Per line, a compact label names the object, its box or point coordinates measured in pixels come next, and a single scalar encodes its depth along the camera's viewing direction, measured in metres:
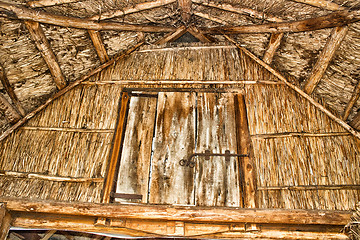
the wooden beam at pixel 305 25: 2.92
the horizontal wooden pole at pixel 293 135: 3.30
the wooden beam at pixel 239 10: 3.48
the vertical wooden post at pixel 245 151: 3.00
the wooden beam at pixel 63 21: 3.08
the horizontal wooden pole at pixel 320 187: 2.96
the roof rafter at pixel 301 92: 3.28
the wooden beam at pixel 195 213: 2.69
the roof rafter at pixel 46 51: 3.32
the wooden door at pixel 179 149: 3.07
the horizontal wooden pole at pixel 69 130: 3.50
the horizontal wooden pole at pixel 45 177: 3.16
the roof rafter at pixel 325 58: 3.12
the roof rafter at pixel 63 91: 3.62
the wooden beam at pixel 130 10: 3.58
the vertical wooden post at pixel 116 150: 3.10
